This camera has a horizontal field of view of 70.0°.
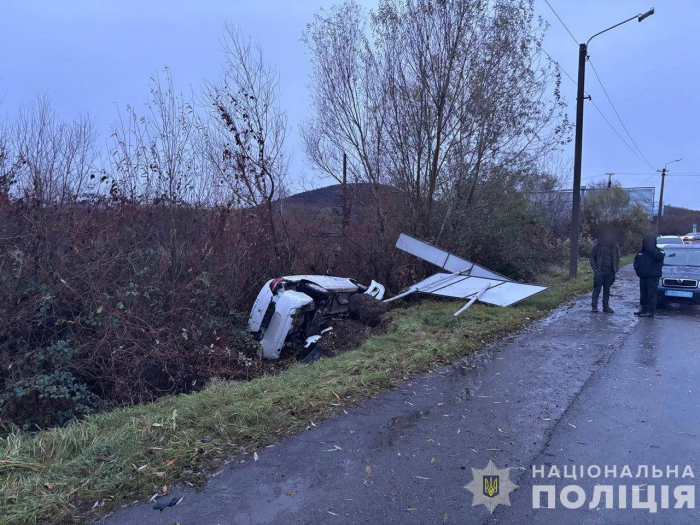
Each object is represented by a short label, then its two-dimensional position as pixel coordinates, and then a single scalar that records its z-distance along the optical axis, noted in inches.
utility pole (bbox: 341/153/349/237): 508.4
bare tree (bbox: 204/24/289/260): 381.1
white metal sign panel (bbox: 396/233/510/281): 484.9
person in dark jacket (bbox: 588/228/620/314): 426.9
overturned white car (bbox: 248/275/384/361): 309.4
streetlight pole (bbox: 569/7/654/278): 690.8
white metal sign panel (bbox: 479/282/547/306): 406.6
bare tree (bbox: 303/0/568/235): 521.0
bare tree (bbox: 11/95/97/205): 276.4
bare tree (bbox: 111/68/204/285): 309.6
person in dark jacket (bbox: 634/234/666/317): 427.2
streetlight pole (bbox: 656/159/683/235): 2059.5
